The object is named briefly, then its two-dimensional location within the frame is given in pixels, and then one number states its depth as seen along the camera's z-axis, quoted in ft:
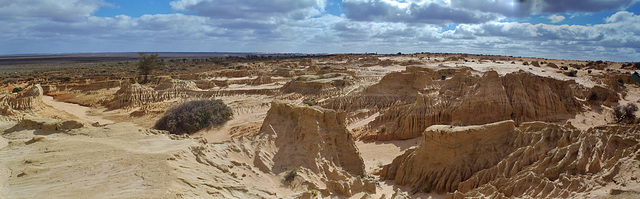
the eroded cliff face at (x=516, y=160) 25.15
